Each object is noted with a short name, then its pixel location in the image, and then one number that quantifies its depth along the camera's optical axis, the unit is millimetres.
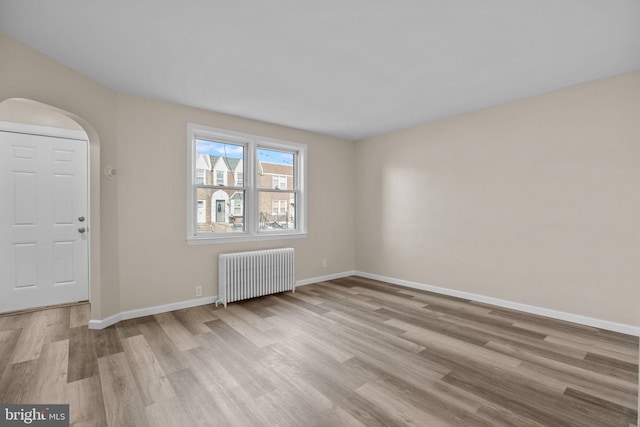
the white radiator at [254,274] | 3760
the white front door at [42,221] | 3326
